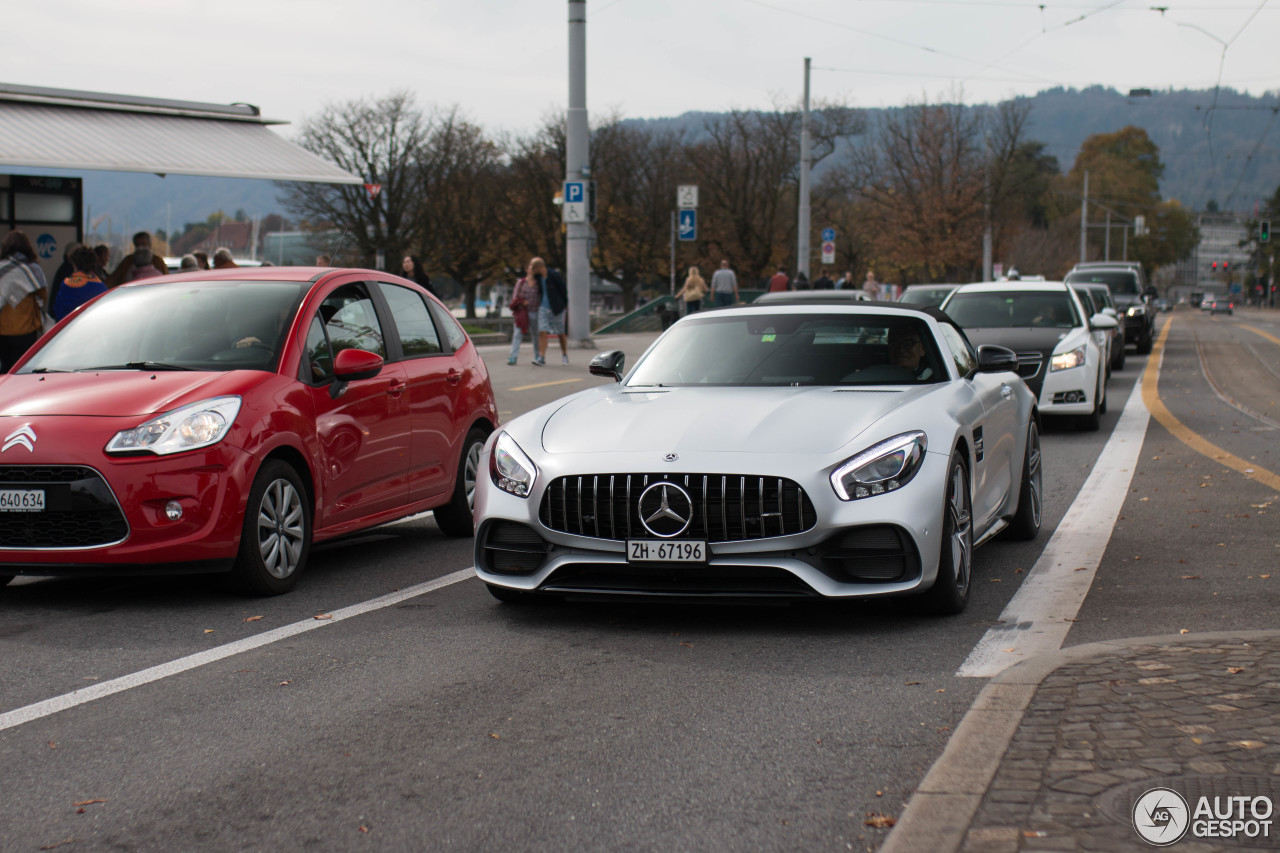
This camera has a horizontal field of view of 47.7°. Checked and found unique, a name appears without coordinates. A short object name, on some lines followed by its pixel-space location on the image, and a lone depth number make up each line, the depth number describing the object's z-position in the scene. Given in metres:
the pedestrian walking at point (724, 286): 30.50
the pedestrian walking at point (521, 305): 23.77
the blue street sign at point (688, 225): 31.61
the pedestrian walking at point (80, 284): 13.76
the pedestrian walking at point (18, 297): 12.98
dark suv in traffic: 32.12
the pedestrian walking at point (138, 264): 14.52
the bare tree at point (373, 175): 63.78
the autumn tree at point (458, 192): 65.62
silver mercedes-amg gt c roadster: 5.77
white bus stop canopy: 17.50
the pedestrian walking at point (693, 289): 30.14
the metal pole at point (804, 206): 39.12
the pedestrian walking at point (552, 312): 23.58
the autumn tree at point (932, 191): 58.31
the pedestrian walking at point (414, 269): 21.52
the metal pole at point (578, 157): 25.81
